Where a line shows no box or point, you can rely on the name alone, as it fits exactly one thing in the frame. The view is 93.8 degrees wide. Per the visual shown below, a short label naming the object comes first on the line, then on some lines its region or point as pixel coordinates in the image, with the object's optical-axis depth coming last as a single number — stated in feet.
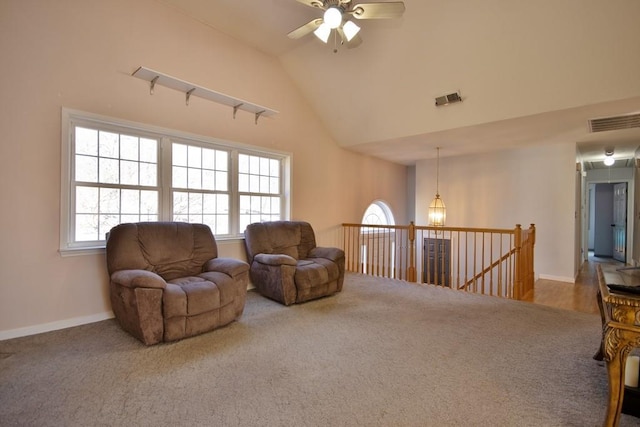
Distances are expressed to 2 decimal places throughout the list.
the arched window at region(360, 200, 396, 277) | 22.38
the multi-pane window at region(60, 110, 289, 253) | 9.96
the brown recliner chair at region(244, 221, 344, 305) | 11.84
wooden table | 4.77
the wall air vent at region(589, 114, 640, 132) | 12.01
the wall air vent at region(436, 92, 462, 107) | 12.84
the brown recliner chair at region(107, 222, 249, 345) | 8.13
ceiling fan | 8.32
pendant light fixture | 19.13
